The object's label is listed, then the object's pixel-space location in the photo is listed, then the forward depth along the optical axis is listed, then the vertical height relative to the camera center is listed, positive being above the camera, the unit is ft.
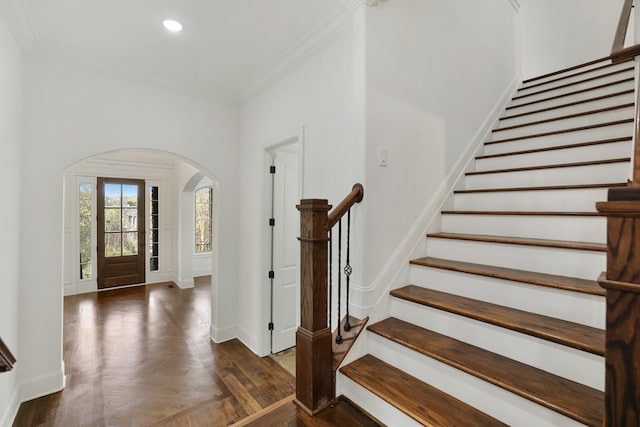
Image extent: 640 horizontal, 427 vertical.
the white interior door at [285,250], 11.21 -1.43
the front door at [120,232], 19.94 -1.34
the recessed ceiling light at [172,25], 7.41 +4.78
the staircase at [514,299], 4.21 -1.63
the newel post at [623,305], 2.25 -0.72
